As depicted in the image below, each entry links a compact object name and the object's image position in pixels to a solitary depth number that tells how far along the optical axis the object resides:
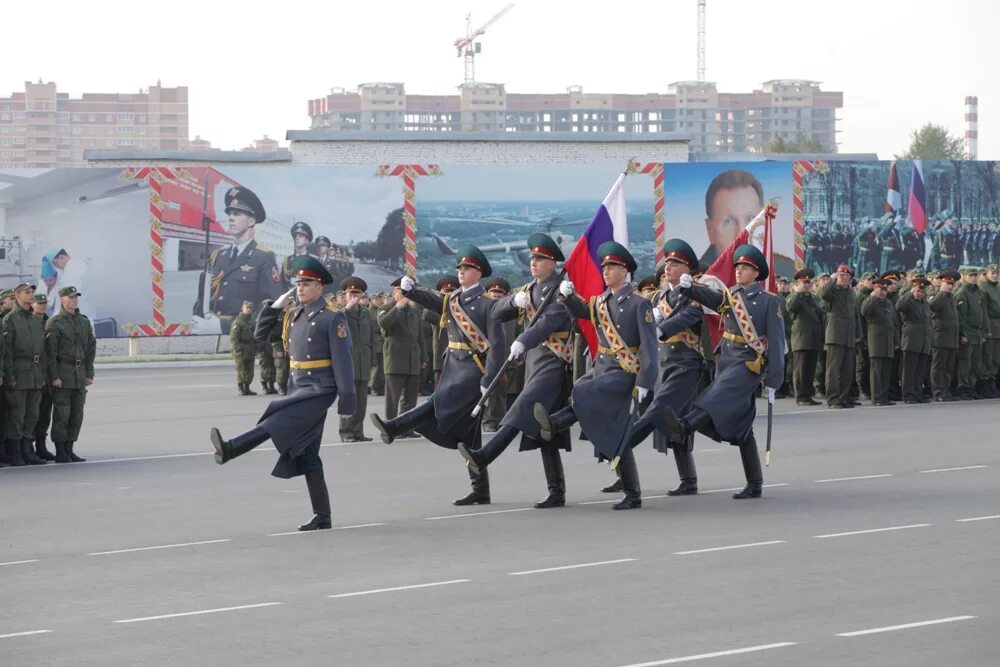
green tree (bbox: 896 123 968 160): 148.50
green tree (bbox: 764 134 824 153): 148.30
